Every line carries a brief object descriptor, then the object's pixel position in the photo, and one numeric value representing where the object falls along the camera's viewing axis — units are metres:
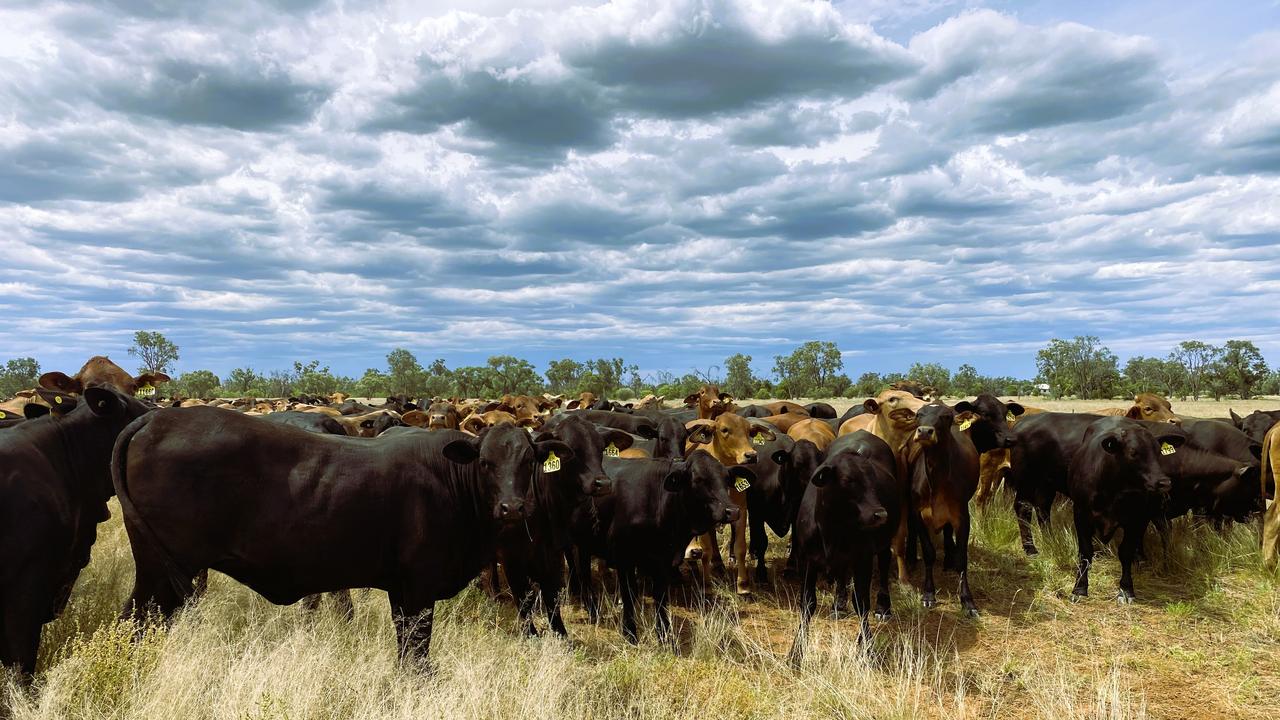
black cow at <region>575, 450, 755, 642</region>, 7.66
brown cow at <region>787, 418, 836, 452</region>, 12.02
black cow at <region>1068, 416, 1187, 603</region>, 8.93
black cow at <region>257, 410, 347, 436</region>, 11.11
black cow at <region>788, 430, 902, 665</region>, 7.15
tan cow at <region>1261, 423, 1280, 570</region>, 9.39
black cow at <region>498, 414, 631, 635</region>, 7.12
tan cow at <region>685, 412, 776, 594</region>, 9.29
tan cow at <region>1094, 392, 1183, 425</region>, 14.70
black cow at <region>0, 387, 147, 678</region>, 5.27
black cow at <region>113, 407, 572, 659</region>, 5.44
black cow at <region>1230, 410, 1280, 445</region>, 13.11
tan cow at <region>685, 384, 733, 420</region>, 15.23
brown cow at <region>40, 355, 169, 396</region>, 9.65
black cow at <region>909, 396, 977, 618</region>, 8.71
